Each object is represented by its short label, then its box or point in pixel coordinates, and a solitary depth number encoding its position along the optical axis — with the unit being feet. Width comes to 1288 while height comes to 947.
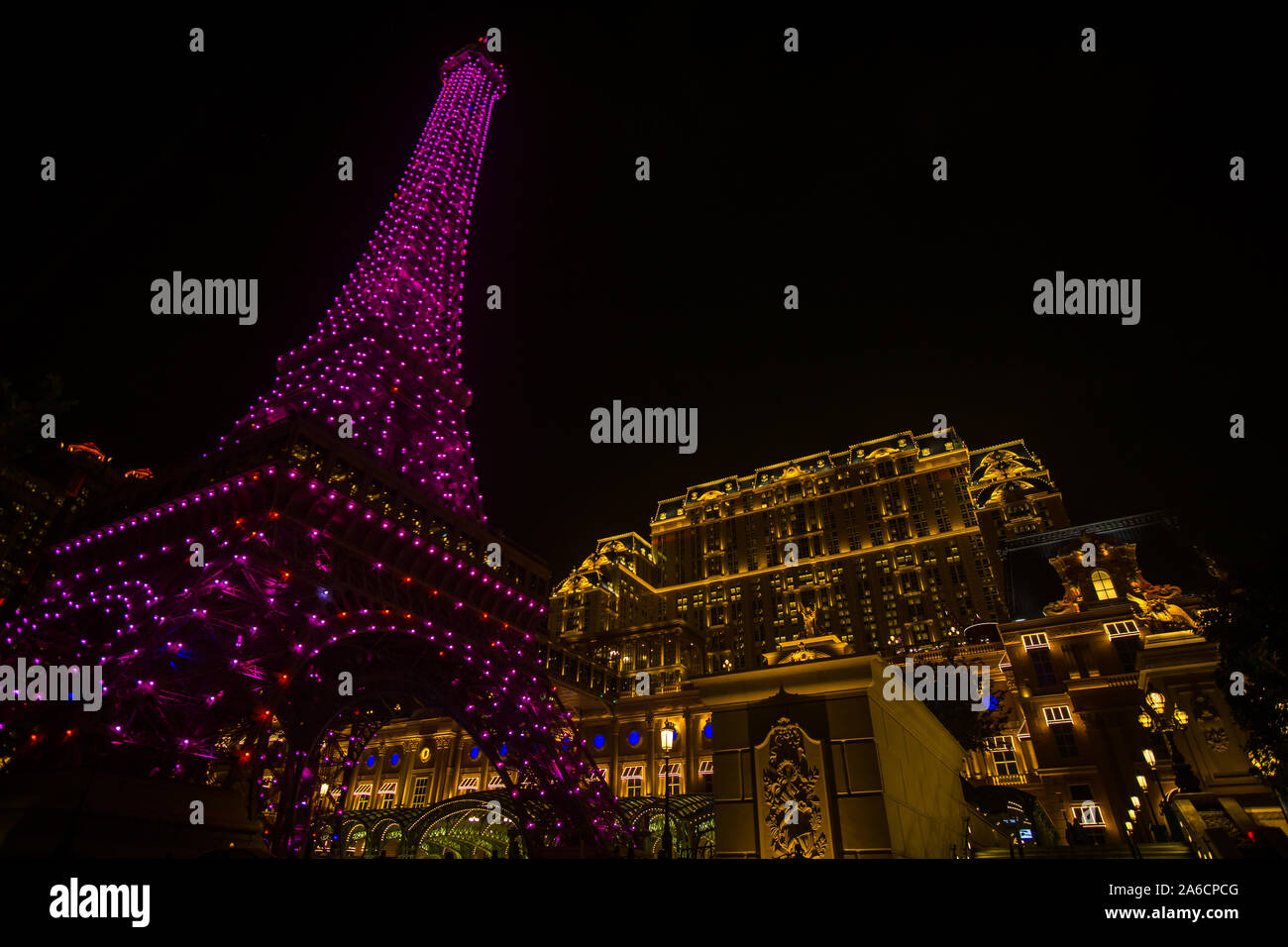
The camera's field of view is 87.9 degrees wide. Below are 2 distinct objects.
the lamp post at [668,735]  54.80
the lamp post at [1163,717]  58.59
